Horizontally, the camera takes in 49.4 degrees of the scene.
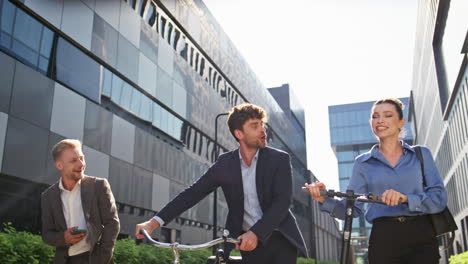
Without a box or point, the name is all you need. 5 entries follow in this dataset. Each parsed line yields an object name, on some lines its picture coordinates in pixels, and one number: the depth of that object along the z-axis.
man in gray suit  4.30
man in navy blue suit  3.57
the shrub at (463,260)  9.74
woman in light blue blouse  3.28
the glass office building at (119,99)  14.54
